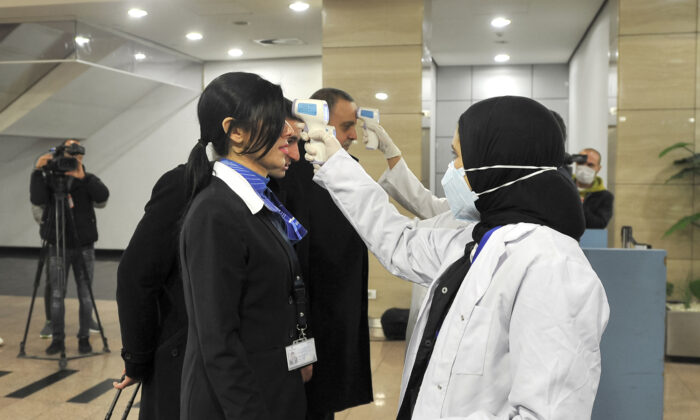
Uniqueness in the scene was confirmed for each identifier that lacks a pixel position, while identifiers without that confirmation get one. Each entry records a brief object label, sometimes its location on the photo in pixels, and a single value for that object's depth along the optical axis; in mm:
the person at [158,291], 1728
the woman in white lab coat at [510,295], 1021
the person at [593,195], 5191
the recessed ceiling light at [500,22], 7473
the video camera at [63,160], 4844
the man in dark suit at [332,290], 1959
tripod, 4809
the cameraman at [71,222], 4903
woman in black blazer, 1363
